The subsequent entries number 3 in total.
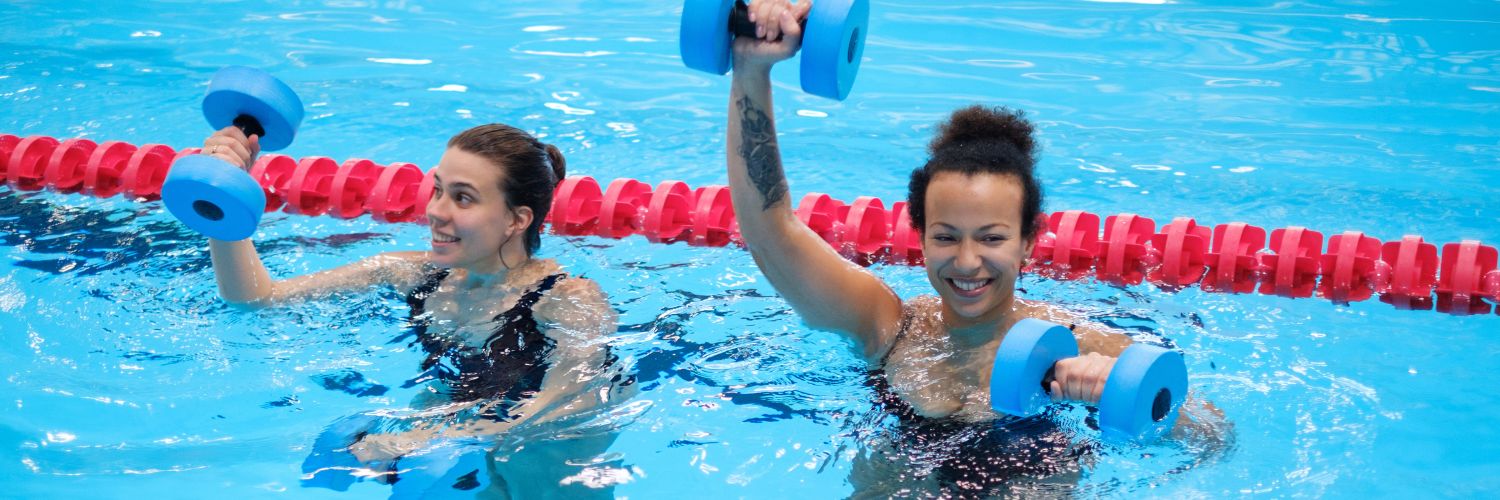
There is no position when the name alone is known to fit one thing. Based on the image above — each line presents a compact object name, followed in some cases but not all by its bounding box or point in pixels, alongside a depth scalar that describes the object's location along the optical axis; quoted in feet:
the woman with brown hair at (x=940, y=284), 11.26
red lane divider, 17.70
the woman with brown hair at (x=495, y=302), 13.56
